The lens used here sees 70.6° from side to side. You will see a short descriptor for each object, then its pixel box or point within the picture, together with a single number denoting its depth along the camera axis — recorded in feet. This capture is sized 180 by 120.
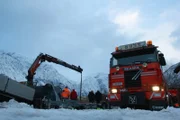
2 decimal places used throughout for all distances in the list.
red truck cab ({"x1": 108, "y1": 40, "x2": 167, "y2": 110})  17.68
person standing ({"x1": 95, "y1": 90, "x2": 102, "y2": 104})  37.72
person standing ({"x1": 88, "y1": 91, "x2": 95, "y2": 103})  38.83
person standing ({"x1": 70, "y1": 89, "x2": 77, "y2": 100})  32.19
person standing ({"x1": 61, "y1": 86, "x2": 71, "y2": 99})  26.47
